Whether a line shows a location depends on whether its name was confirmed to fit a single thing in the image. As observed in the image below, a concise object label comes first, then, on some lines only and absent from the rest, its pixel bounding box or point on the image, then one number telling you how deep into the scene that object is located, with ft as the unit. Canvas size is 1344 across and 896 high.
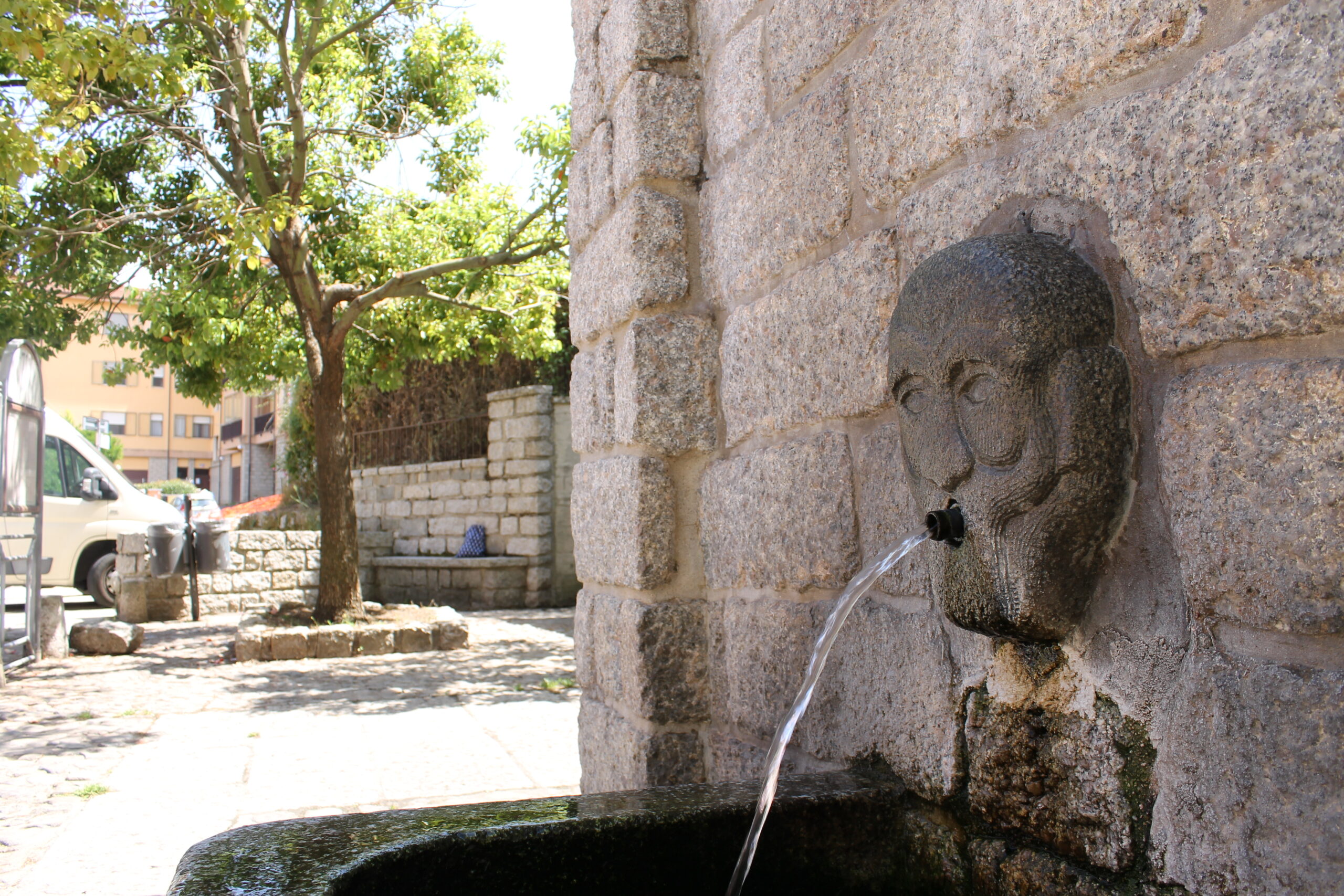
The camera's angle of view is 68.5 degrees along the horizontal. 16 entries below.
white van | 35.40
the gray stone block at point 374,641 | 26.35
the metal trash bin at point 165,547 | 29.22
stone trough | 4.10
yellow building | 158.81
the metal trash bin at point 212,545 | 30.27
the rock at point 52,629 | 24.98
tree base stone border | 25.43
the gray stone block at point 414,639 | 26.61
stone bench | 37.04
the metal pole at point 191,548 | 29.89
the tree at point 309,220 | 25.14
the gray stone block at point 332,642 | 25.93
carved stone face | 3.94
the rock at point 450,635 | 26.94
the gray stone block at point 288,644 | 25.52
